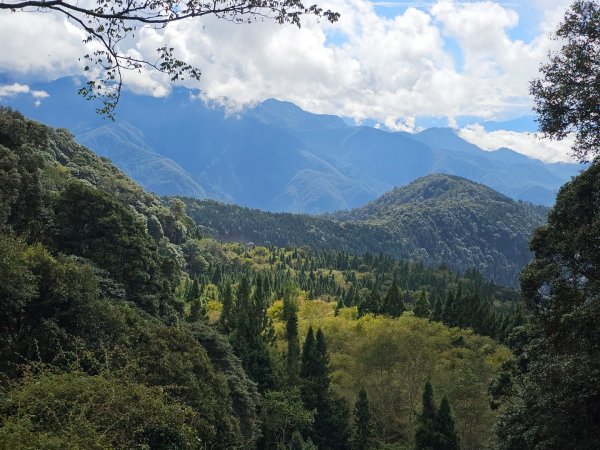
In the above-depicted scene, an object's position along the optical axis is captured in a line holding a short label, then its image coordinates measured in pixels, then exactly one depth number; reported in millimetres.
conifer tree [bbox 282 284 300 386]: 45844
